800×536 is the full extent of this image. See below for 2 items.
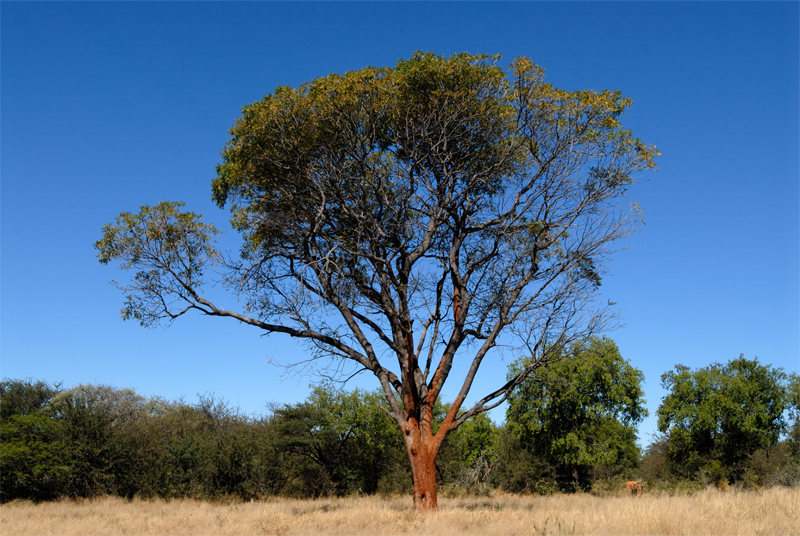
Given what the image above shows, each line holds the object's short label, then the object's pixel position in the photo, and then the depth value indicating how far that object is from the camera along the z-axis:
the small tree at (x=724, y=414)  32.00
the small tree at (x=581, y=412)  28.50
